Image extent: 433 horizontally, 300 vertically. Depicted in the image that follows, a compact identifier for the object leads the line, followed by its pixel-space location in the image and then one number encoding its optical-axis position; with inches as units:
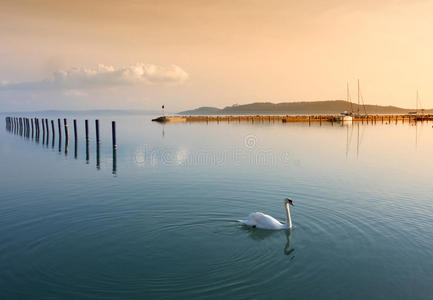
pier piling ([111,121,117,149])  1682.3
